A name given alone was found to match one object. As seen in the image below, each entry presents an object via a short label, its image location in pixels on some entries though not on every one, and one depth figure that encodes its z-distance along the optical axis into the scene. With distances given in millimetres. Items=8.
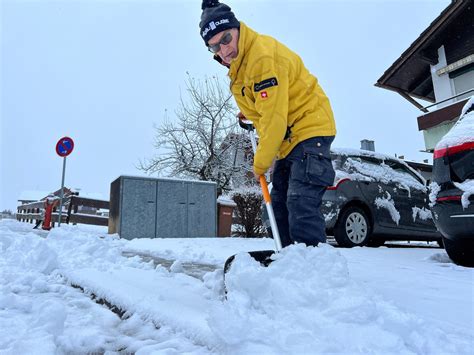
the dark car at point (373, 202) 4801
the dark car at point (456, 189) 2408
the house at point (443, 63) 11828
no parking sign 8281
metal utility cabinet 6906
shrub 8250
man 1929
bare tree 14469
